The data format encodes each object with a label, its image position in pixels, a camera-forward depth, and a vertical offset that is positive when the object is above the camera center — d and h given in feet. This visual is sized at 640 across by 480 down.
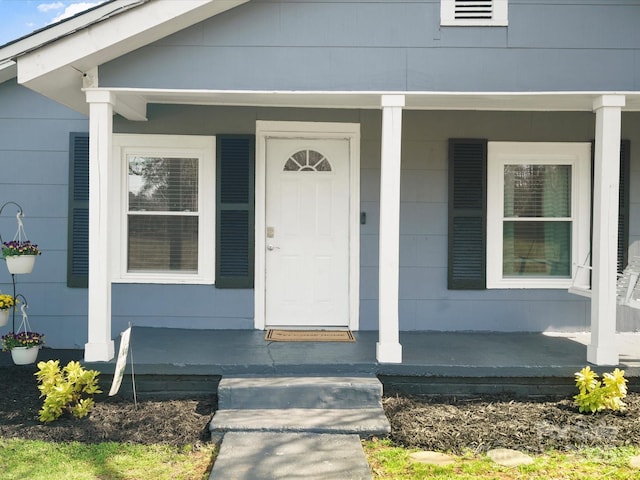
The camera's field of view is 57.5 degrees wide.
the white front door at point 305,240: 19.03 -0.29
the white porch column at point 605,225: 14.84 +0.23
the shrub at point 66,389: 13.39 -3.77
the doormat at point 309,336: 17.51 -3.23
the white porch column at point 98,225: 14.84 +0.09
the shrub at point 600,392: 13.75 -3.76
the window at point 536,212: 19.10 +0.70
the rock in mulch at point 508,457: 11.72 -4.60
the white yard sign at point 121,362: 12.71 -2.97
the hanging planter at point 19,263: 16.71 -1.01
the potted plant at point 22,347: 16.84 -3.45
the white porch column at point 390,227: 14.87 +0.12
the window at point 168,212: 18.92 +0.58
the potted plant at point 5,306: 17.04 -2.31
